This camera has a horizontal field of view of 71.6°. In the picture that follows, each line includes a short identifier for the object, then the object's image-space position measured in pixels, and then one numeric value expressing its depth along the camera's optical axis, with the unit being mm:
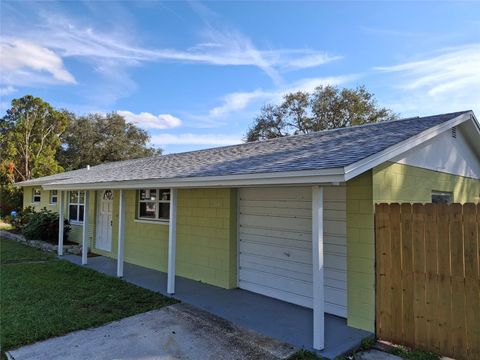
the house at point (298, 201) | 4945
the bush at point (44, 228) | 13406
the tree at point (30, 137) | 26953
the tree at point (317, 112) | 29484
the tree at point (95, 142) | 35406
